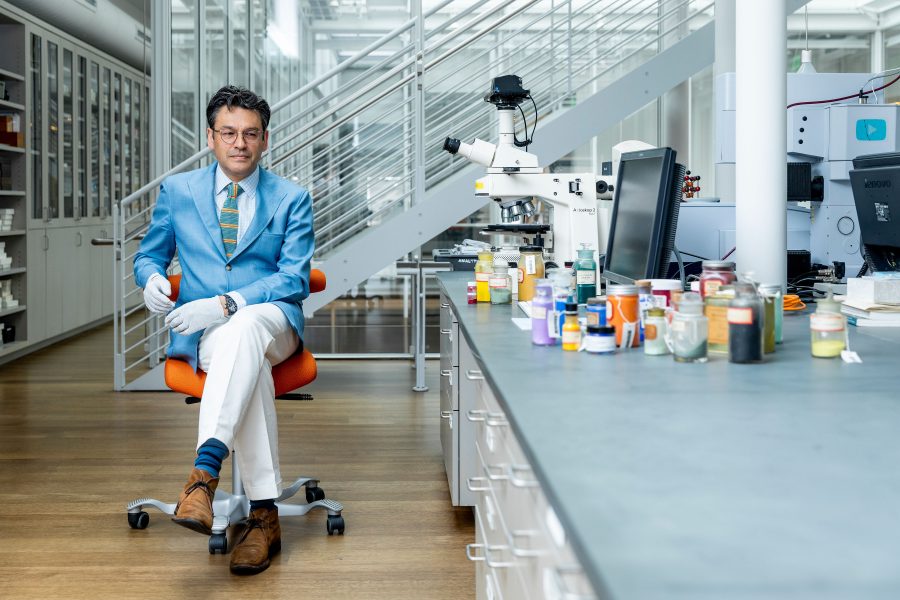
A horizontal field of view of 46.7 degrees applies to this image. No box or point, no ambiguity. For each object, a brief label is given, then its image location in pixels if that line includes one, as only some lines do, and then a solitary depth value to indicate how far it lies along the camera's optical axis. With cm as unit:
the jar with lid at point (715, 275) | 205
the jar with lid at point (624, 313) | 197
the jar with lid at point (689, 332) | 178
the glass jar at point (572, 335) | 195
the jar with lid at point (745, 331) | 176
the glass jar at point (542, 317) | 199
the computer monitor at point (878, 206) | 240
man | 275
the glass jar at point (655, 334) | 188
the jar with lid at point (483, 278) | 291
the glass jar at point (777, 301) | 193
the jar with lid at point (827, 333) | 180
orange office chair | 286
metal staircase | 522
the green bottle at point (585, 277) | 258
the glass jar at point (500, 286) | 283
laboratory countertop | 78
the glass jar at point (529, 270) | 284
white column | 253
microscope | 311
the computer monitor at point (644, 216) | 230
